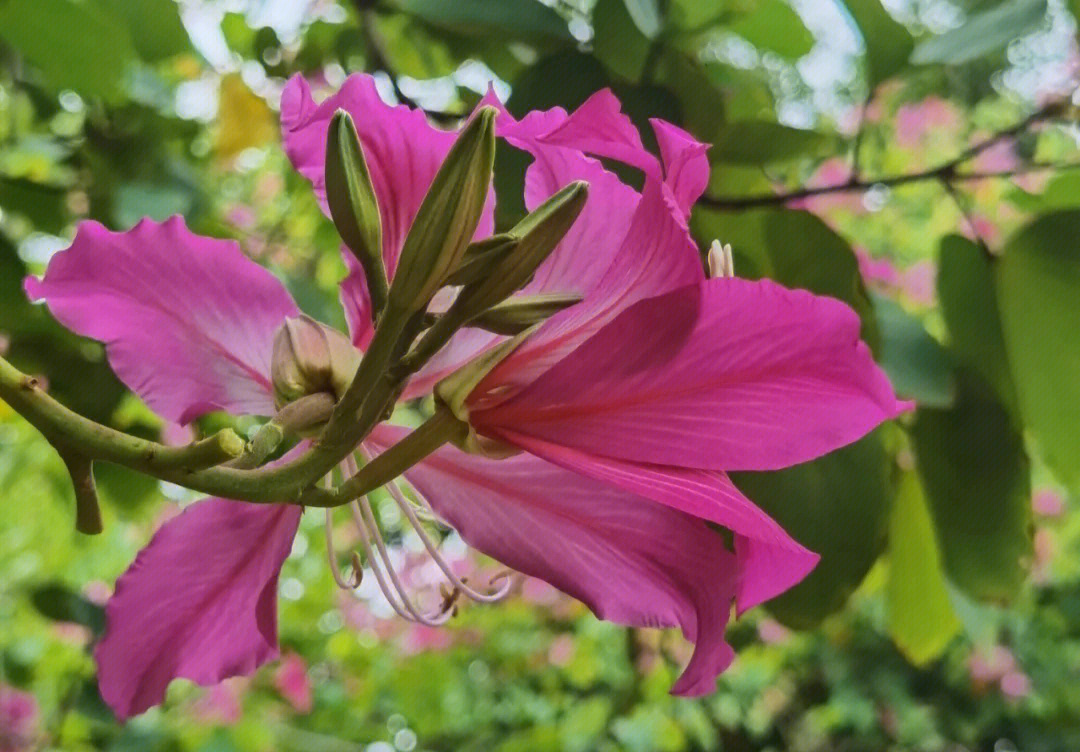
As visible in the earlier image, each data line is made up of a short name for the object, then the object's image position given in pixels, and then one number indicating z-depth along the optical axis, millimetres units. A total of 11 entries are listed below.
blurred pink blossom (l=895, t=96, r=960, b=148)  2068
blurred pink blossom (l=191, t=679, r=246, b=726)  1373
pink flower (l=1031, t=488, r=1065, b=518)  2080
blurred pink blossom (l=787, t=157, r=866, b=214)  1425
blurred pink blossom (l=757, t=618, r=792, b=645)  1885
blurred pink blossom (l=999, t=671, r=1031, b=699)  2291
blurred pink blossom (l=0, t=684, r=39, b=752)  1271
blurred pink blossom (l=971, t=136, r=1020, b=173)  1659
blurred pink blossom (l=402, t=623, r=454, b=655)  1792
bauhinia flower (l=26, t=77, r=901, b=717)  238
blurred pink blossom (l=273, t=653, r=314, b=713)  1484
